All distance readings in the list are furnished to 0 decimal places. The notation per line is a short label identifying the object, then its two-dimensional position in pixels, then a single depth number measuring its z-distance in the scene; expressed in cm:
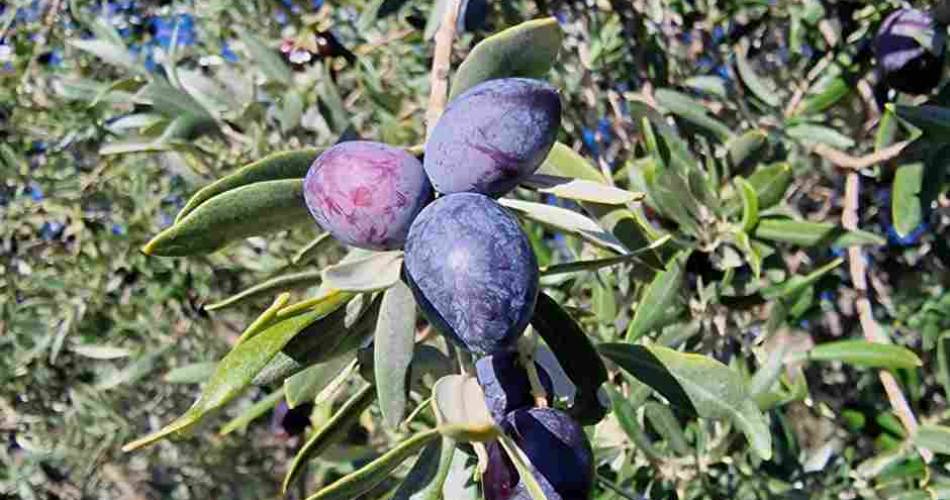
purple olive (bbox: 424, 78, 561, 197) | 12
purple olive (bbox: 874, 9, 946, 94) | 23
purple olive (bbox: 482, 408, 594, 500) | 12
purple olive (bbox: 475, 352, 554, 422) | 13
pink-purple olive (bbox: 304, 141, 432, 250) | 12
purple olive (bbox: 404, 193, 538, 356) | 11
